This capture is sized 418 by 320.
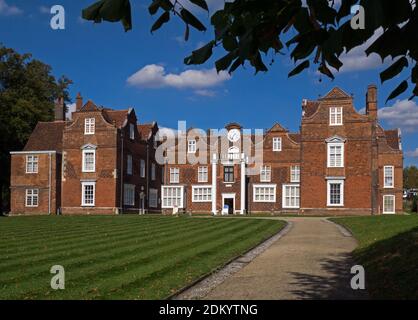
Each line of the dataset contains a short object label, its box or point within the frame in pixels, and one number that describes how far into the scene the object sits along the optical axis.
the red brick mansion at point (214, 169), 47.41
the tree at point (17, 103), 53.34
